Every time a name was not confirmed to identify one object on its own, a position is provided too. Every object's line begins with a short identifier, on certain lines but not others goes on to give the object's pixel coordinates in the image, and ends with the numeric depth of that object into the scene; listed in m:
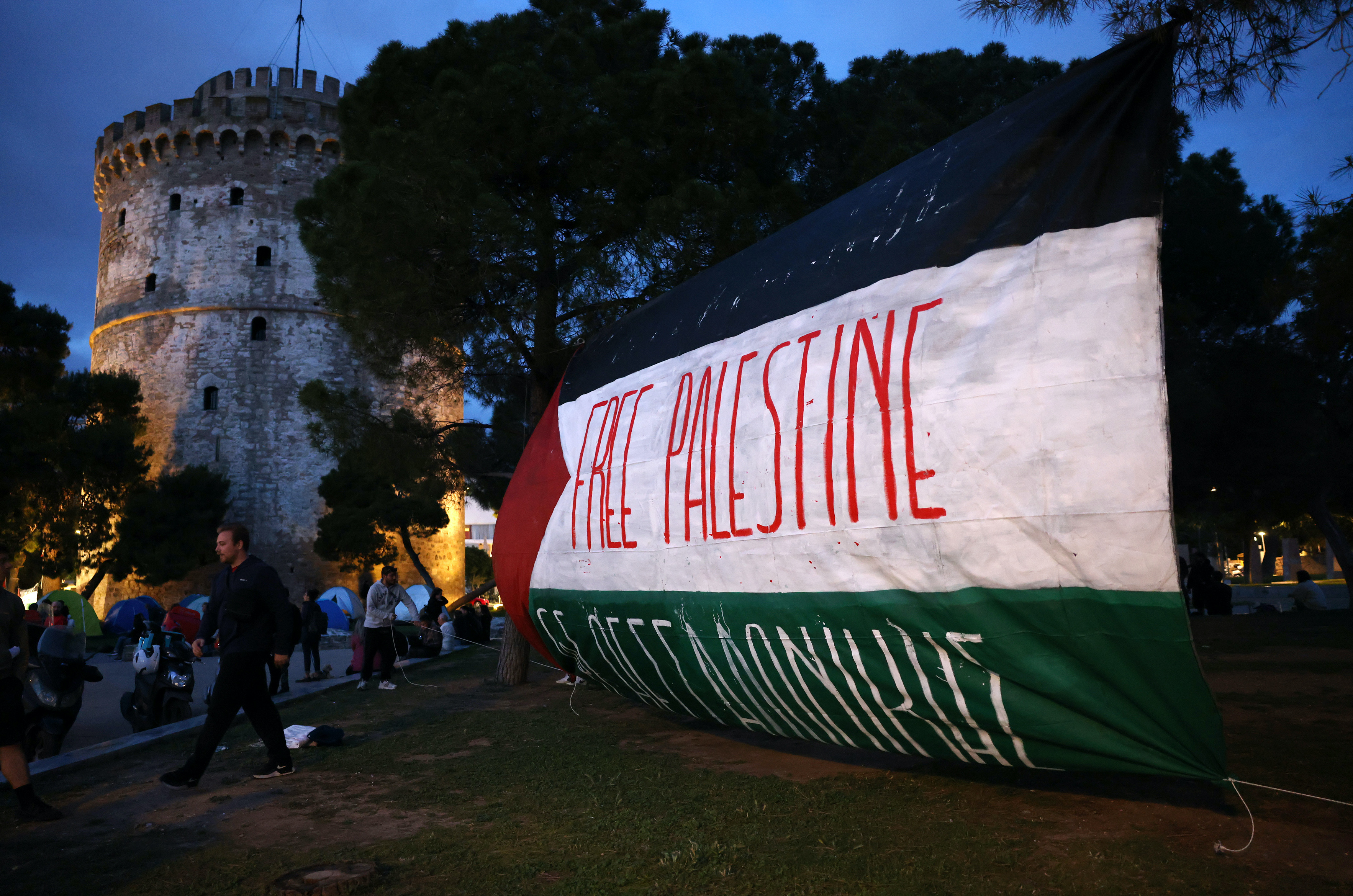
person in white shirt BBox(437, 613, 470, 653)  18.12
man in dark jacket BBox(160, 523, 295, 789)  5.69
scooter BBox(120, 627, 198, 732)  8.64
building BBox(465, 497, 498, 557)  84.50
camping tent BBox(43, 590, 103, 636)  21.89
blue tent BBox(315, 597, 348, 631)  29.28
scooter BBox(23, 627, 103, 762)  7.09
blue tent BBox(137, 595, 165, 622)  24.00
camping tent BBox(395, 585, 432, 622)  28.69
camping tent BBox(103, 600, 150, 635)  25.91
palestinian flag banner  3.25
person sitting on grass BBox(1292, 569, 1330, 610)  18.03
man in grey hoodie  11.09
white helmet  8.70
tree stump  3.67
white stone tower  34.53
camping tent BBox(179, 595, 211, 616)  27.72
